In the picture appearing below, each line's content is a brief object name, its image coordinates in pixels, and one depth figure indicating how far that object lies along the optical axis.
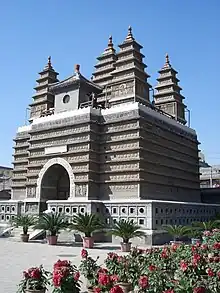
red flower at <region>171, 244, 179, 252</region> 9.42
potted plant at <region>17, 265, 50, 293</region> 6.34
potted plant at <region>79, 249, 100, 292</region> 7.07
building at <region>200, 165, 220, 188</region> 49.84
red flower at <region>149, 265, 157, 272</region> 6.77
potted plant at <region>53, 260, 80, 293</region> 5.89
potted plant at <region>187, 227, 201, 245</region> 17.28
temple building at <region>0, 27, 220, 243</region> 22.89
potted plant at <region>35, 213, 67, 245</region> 18.88
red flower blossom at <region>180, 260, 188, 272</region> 6.63
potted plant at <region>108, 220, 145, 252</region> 16.64
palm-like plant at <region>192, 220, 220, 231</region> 19.20
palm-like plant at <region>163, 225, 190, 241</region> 17.64
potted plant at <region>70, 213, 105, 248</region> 18.02
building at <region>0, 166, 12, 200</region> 43.03
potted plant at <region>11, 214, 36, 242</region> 20.58
